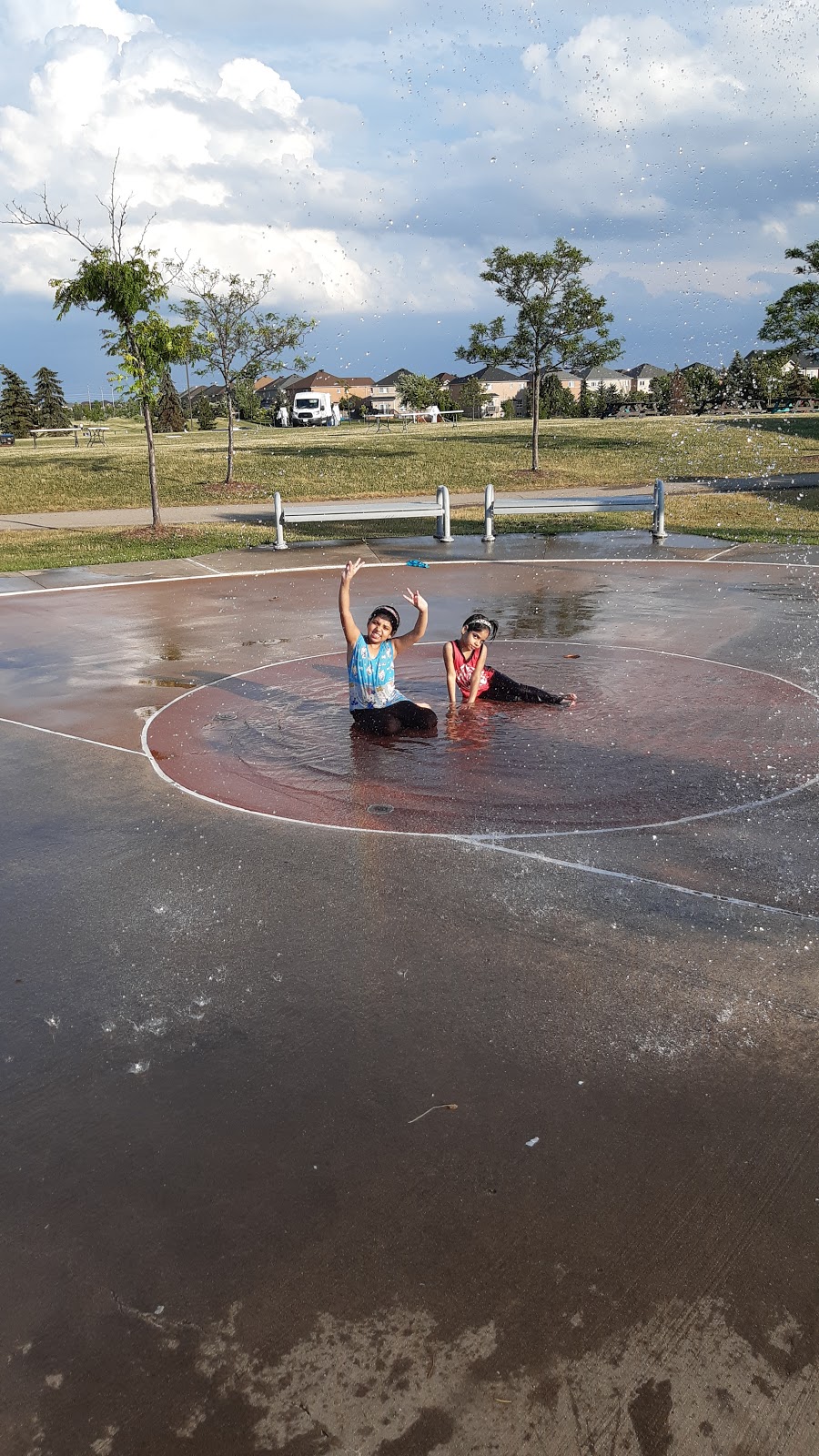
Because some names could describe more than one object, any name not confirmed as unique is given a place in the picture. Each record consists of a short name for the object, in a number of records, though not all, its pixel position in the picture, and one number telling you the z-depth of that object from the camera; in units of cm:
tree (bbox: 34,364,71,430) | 8081
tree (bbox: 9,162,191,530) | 2175
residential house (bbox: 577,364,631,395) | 13556
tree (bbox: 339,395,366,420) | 10418
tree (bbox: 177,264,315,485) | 2828
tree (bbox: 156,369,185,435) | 7212
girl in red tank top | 1009
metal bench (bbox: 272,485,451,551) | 2180
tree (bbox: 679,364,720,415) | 7450
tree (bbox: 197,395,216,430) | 7525
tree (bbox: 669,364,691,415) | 7894
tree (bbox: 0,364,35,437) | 7094
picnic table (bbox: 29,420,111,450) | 5775
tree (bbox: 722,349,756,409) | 7374
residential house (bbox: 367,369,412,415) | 11775
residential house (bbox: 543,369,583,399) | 13121
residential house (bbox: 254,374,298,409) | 11492
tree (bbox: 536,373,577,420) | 8162
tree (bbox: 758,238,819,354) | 3603
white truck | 7694
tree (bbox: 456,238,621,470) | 2966
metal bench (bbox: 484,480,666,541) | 2202
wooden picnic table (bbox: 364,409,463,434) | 7186
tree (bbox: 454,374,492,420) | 9950
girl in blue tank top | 941
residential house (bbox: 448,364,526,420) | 13575
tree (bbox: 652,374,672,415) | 8512
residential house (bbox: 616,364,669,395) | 14550
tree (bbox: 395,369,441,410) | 9088
